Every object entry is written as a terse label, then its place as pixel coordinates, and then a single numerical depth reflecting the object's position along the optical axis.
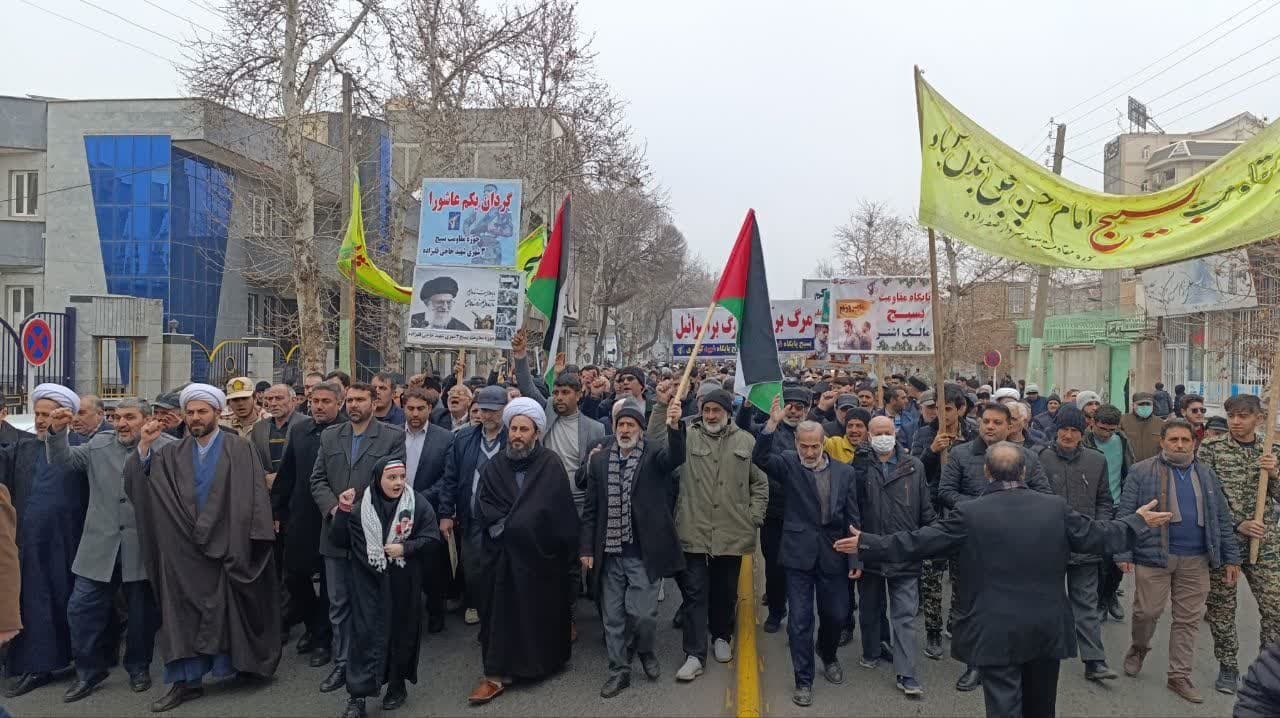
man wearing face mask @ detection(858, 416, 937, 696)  6.19
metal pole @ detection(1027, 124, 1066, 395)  19.06
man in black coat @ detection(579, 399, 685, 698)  5.96
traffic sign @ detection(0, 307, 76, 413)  14.23
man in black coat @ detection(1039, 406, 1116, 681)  6.12
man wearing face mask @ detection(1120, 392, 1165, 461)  9.79
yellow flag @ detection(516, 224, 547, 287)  13.05
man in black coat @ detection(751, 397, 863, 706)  5.86
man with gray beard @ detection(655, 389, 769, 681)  6.16
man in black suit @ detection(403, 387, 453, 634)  6.75
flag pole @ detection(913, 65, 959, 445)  5.96
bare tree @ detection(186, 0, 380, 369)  15.72
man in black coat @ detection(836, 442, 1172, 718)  4.19
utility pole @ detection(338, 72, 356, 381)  14.30
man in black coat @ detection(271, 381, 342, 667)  6.44
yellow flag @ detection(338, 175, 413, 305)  10.97
